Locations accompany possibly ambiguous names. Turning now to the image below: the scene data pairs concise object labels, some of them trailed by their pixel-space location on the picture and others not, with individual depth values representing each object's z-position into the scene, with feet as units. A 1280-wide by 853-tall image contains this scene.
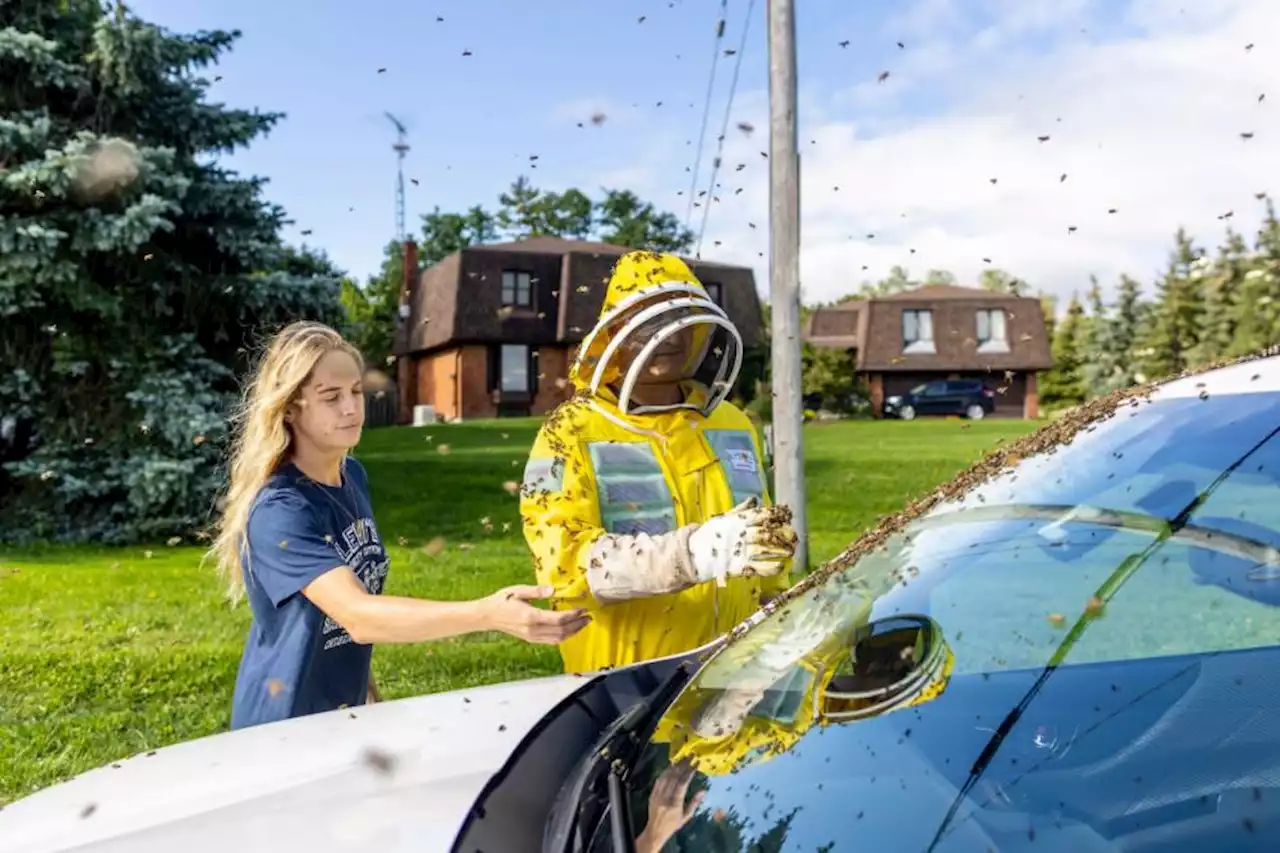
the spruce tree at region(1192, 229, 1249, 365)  137.90
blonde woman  7.57
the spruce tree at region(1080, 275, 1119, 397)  166.81
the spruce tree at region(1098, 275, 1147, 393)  166.50
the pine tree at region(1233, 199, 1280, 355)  111.90
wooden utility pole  23.85
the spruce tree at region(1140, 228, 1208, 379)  148.66
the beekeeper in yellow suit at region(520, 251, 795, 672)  7.85
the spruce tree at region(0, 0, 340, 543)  35.86
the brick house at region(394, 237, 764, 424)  116.47
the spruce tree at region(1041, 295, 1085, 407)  155.12
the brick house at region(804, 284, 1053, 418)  146.00
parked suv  125.08
